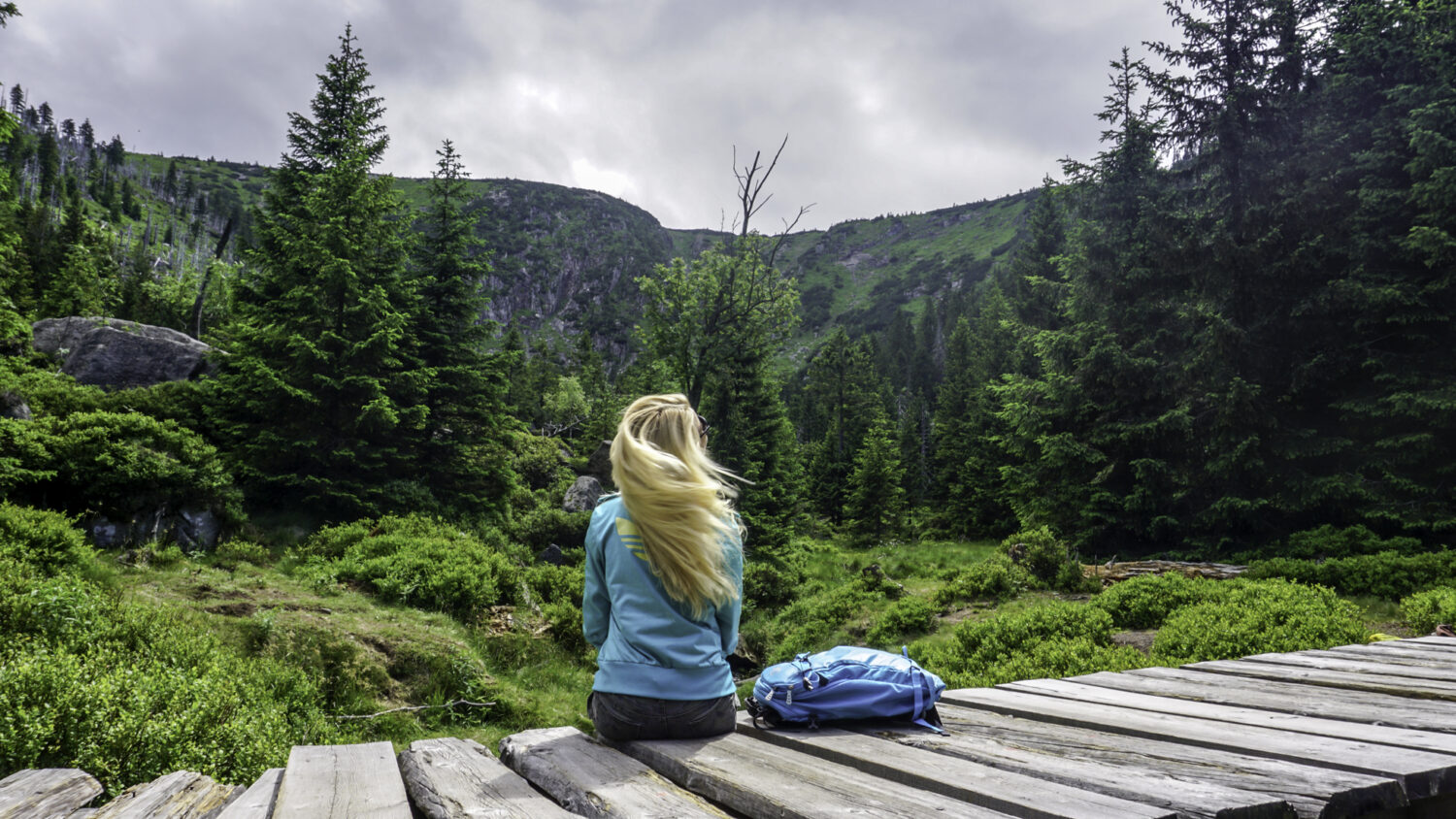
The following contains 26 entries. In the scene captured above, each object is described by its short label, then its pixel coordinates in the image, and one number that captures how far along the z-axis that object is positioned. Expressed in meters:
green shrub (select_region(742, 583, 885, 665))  13.57
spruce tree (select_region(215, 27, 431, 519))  14.53
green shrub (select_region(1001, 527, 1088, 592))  12.86
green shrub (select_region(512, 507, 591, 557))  18.92
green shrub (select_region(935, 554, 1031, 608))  13.14
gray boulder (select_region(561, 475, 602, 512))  22.00
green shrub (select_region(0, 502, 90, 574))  7.36
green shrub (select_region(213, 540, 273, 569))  10.95
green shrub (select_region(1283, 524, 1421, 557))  12.23
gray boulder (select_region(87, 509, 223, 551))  9.95
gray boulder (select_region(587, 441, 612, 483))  26.94
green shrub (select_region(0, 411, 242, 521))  9.58
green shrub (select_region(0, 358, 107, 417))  11.71
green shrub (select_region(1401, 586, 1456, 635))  7.01
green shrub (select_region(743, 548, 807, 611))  18.20
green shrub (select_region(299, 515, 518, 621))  10.87
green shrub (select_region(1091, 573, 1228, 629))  9.35
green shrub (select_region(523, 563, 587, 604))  13.47
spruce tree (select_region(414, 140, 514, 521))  17.80
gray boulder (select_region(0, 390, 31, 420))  11.01
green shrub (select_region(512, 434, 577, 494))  24.05
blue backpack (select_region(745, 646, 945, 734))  2.97
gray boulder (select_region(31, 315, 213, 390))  15.61
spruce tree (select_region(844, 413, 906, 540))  31.52
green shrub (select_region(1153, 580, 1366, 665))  6.48
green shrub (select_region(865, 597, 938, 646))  12.20
